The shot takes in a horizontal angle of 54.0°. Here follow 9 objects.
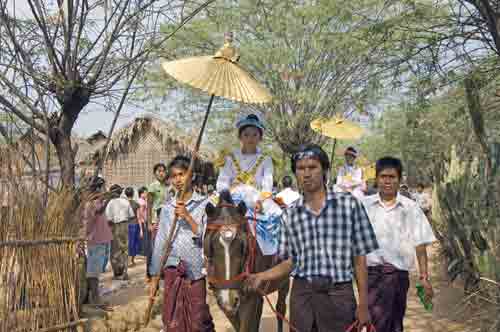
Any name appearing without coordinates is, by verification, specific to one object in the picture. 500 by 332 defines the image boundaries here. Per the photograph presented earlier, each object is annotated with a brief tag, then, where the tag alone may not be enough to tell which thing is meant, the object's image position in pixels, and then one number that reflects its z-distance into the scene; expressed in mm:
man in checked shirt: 2963
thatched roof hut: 22344
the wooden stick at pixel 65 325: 4832
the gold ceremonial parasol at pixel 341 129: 9820
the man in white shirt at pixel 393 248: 4164
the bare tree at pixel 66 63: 5777
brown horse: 3518
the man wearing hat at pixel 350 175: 9984
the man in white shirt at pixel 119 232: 10664
